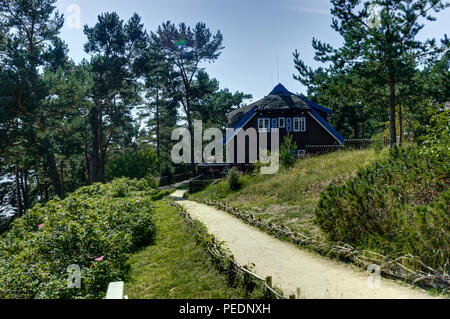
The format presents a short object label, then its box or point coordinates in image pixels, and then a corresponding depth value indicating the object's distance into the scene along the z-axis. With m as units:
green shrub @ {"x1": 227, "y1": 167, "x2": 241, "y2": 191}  17.41
